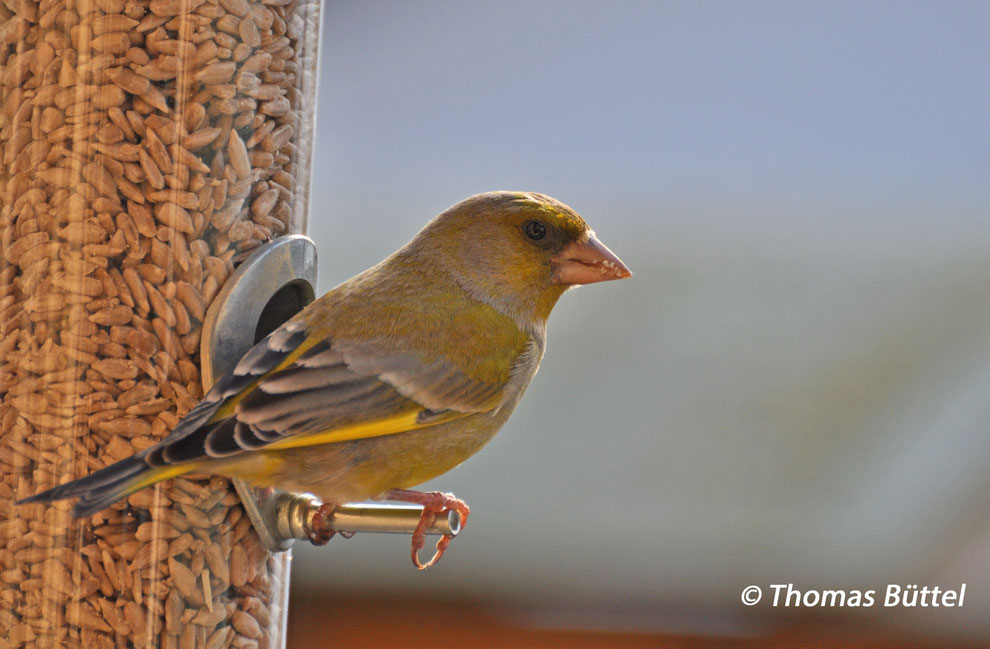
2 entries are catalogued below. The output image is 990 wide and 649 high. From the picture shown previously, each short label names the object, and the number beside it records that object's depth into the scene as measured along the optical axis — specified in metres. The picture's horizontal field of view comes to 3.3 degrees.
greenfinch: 3.23
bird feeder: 3.24
